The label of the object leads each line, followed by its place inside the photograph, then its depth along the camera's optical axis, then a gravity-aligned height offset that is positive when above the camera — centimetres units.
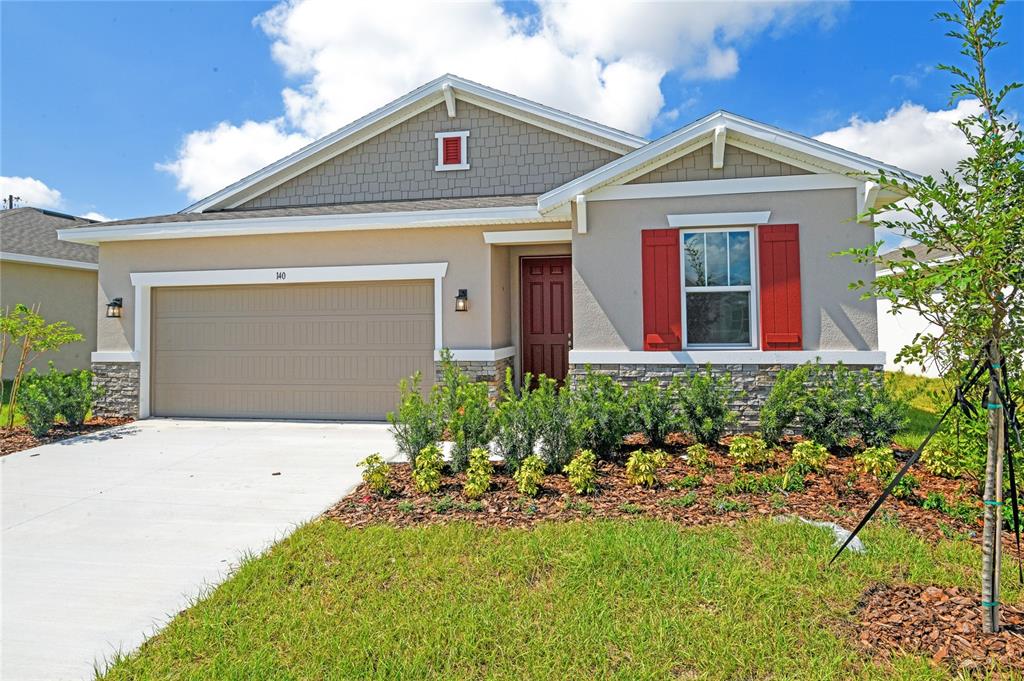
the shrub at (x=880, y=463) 487 -98
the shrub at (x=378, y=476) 498 -109
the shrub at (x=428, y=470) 498 -106
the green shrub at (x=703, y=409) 598 -63
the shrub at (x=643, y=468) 499 -104
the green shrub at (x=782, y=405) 574 -57
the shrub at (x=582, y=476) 484 -107
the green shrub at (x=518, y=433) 533 -77
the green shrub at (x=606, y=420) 572 -70
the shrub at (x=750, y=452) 535 -97
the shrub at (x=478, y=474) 480 -107
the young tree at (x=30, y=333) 778 +30
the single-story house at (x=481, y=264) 702 +126
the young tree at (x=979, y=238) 266 +53
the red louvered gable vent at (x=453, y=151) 1081 +380
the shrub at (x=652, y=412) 602 -66
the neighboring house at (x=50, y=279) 1300 +180
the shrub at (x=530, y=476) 482 -107
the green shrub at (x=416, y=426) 559 -74
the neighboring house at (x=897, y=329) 1526 +53
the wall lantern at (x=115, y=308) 920 +74
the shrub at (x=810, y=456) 511 -97
